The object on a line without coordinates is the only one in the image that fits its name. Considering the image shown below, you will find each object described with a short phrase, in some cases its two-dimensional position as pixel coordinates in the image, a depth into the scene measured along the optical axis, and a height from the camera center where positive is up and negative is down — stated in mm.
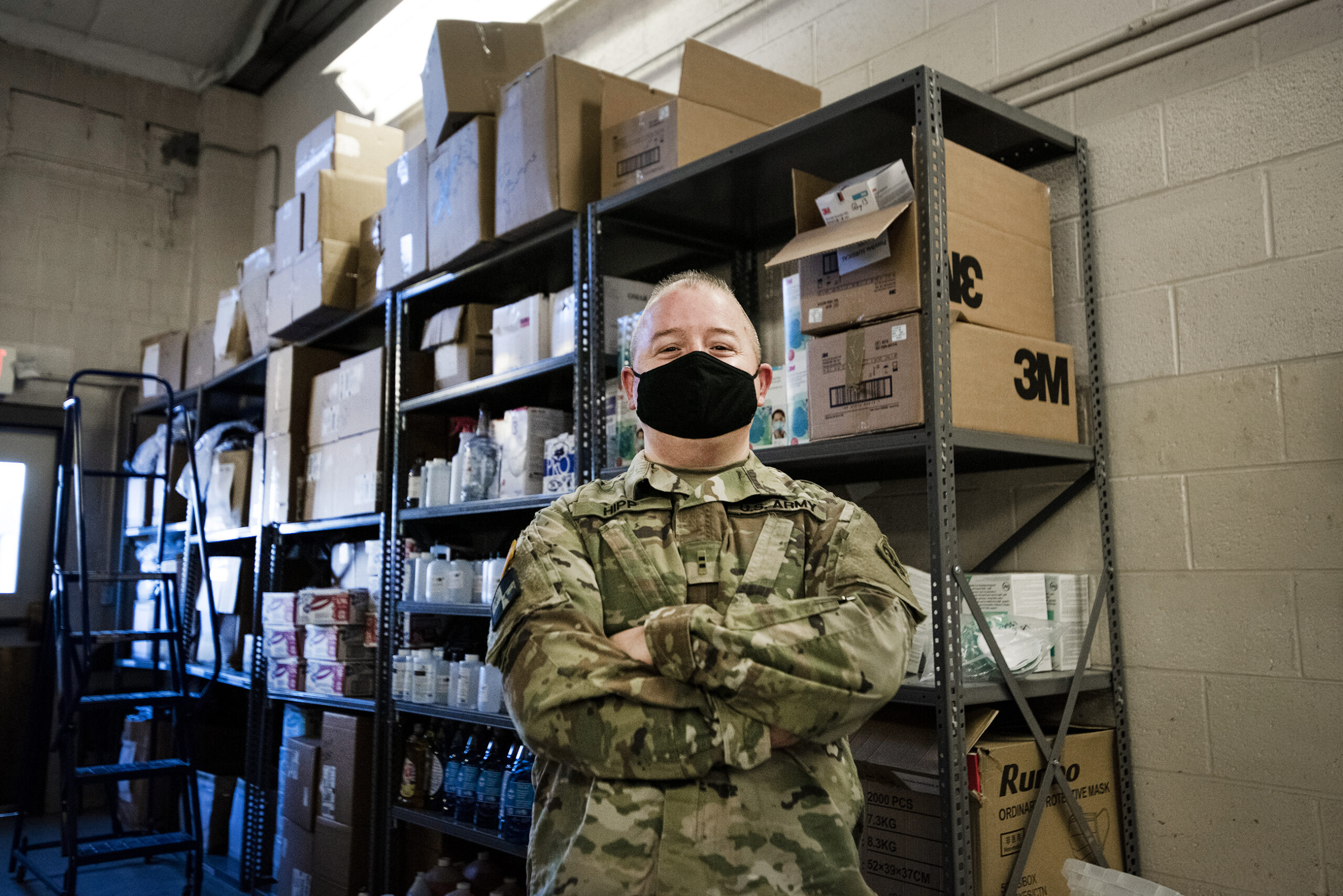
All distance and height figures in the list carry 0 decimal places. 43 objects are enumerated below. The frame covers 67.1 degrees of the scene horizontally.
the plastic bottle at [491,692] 2943 -328
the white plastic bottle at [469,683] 3096 -316
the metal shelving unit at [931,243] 1919 +739
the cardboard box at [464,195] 3037 +1175
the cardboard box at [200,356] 5148 +1150
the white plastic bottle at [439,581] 3225 -4
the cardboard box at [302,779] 3713 -740
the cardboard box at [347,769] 3492 -660
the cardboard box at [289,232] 4152 +1437
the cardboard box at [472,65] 3086 +1570
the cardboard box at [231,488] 4785 +436
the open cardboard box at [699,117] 2586 +1207
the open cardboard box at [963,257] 2014 +667
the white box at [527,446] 3012 +395
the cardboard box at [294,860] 3709 -1039
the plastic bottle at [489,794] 2959 -627
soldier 1344 -97
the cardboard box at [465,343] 3359 +787
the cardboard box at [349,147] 4133 +1787
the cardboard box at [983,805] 1979 -459
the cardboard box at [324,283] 3908 +1153
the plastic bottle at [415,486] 3494 +321
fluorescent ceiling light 3912 +2211
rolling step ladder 3969 -596
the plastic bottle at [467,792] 3064 -640
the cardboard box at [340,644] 3715 -235
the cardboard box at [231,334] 4859 +1181
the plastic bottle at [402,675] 3352 -313
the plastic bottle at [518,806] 2773 -622
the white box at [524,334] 3039 +742
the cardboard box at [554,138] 2785 +1227
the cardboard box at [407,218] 3369 +1232
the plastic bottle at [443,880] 3090 -912
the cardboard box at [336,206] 4039 +1495
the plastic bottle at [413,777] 3344 -650
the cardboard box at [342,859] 3463 -962
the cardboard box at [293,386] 4223 +813
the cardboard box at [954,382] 1991 +399
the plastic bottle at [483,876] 2992 -874
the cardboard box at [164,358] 5441 +1218
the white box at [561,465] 2826 +318
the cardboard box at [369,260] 3814 +1206
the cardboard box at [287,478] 4207 +423
